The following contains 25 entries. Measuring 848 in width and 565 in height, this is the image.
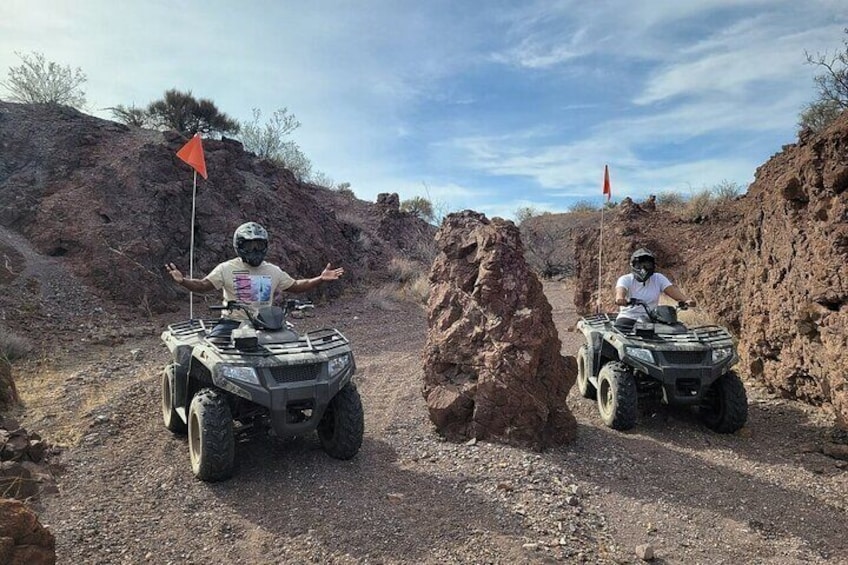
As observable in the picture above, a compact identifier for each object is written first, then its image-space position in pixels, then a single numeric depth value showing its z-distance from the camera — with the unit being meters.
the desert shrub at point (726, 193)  22.12
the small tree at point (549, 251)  26.00
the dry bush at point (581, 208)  42.44
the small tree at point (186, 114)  25.06
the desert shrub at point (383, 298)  17.06
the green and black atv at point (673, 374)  6.40
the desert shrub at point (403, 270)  21.53
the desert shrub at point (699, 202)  21.93
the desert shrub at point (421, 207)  37.09
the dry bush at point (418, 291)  18.22
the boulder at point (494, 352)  5.76
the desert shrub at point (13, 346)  9.22
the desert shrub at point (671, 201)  30.92
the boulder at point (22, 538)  3.03
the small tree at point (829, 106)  16.33
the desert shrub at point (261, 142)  28.16
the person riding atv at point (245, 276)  5.81
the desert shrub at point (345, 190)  35.88
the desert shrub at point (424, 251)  25.44
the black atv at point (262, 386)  4.75
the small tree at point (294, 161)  29.57
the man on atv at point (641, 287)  7.27
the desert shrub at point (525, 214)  43.34
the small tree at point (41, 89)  20.75
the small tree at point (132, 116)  22.75
